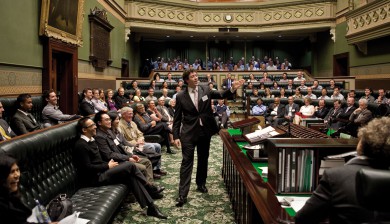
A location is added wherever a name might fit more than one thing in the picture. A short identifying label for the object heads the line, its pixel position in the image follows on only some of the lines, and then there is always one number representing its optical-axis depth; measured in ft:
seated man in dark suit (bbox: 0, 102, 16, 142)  12.08
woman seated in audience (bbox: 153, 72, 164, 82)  36.40
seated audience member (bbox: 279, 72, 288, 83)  40.75
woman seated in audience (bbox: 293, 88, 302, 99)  30.59
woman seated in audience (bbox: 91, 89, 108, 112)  21.79
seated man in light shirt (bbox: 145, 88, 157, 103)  27.76
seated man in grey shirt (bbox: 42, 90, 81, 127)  16.75
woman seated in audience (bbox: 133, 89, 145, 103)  27.76
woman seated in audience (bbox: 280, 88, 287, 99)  31.53
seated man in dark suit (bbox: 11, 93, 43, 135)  13.67
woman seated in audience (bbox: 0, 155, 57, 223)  4.53
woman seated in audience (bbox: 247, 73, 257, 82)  40.00
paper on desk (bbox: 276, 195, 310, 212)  5.34
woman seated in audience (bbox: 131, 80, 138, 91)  31.29
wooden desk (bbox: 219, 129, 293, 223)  5.02
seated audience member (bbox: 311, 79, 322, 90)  34.01
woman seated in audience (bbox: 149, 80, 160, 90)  33.09
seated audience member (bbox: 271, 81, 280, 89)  35.06
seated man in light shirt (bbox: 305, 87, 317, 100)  30.86
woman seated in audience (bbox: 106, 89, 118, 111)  24.62
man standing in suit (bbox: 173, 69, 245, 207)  11.13
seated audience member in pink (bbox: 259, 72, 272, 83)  40.66
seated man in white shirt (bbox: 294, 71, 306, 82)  39.57
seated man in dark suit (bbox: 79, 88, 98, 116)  20.39
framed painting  18.92
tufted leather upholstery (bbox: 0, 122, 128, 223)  7.07
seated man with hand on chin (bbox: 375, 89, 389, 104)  25.99
